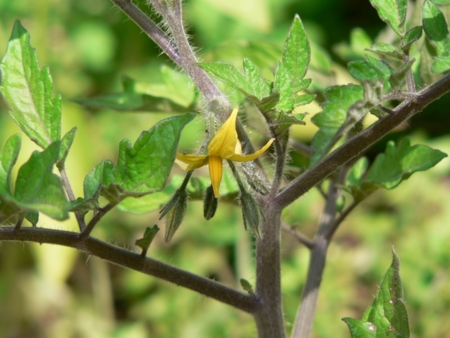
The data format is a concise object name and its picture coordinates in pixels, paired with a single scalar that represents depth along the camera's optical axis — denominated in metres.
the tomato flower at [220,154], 0.43
